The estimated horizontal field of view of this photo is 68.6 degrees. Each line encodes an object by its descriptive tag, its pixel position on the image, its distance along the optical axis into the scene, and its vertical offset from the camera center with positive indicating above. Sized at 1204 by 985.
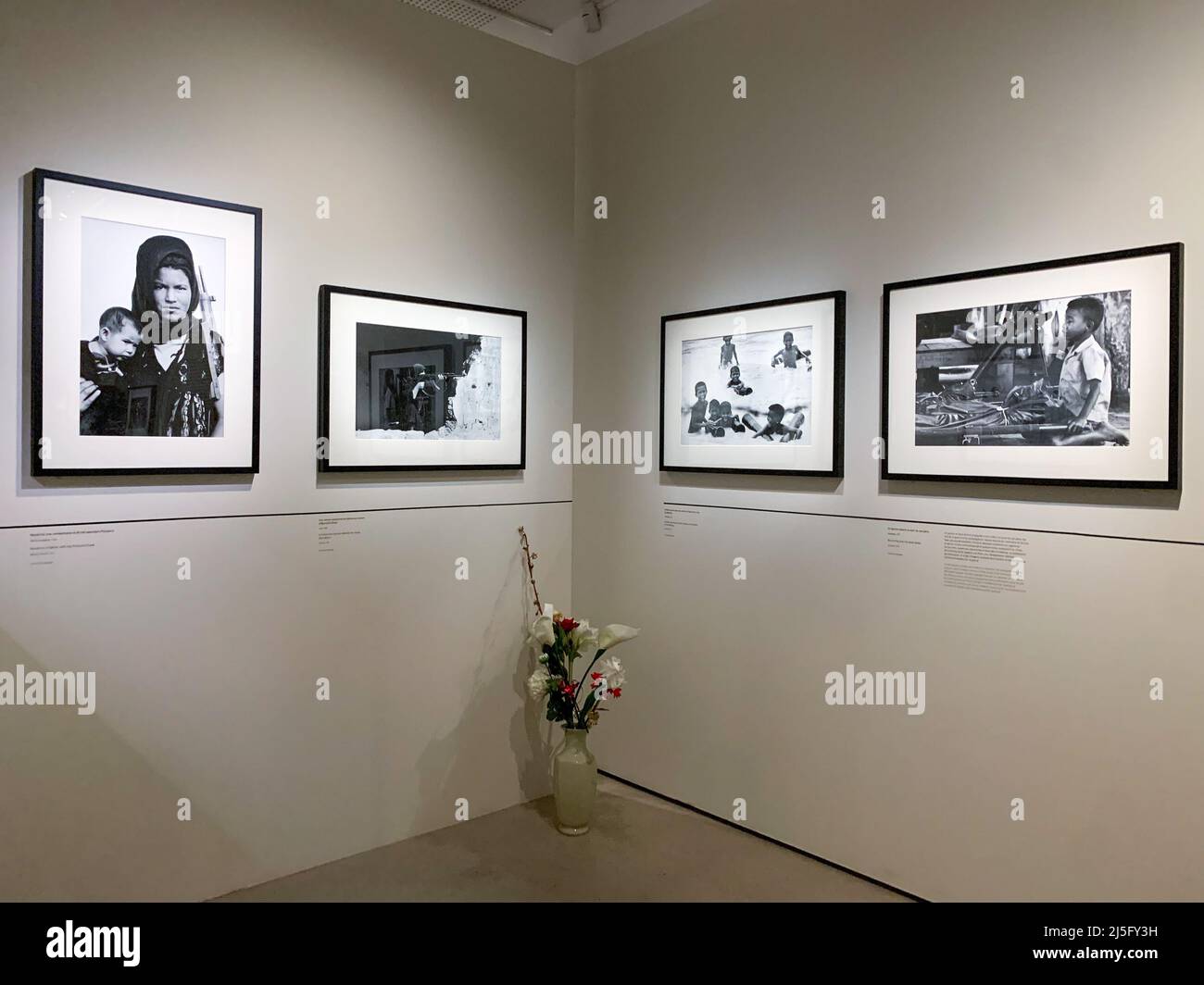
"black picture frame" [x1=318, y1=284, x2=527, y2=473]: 2.90 +0.41
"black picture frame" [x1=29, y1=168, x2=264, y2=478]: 2.33 +0.44
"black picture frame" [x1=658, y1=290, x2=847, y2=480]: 2.81 +0.31
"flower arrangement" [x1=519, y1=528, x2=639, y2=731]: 3.18 -0.70
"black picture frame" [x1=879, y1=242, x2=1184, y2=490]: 2.10 +0.30
